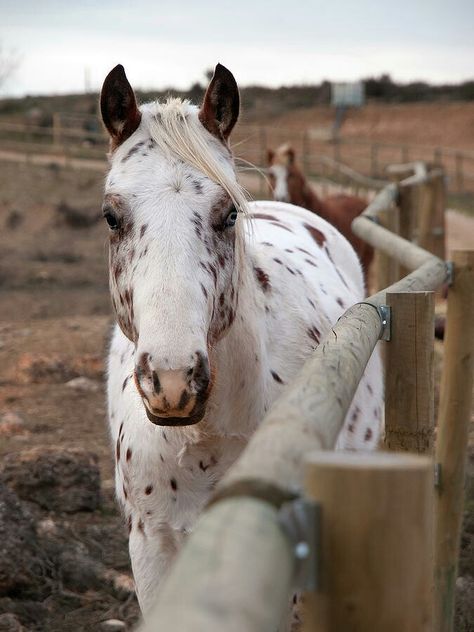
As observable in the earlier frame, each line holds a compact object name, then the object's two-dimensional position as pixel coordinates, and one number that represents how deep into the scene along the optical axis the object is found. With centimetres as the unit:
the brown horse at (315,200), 1047
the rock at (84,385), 734
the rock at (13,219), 1820
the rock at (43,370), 757
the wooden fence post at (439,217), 927
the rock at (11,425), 632
